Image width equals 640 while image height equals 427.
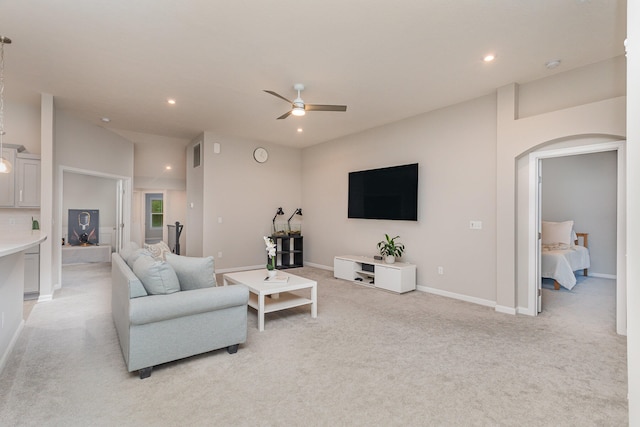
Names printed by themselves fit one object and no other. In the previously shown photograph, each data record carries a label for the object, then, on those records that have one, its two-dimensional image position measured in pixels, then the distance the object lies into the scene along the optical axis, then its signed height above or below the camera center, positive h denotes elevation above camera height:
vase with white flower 3.63 -0.56
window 9.51 -0.01
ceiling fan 3.62 +1.25
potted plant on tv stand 5.18 -0.59
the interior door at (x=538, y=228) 3.82 -0.16
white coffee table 3.33 -0.84
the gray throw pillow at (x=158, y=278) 2.44 -0.51
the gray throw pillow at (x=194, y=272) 2.71 -0.52
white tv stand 4.82 -0.98
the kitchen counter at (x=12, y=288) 2.46 -0.69
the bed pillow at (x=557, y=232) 5.99 -0.33
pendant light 2.94 +1.61
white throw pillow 3.98 -0.47
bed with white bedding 5.04 -0.64
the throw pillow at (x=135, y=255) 2.98 -0.42
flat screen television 5.08 +0.38
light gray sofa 2.29 -0.87
